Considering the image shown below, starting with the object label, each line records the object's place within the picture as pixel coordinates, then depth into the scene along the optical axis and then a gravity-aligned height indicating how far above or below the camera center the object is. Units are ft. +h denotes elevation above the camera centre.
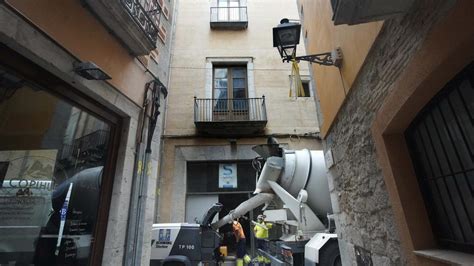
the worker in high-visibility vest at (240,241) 23.81 -0.48
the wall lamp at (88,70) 7.27 +4.28
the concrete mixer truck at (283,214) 17.72 +1.33
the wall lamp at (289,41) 10.95 +7.48
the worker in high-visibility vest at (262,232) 20.91 +0.15
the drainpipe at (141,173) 9.25 +2.26
